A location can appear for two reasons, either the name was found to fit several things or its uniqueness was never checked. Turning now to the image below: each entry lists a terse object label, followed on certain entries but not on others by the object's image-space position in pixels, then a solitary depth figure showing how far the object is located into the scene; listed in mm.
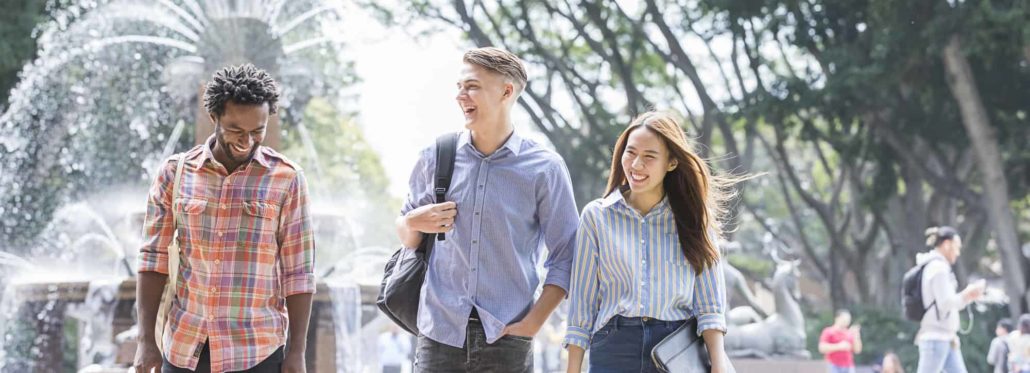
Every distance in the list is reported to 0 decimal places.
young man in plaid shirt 3188
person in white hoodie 8383
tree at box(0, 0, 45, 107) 19609
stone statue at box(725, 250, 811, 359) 11609
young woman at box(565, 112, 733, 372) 3361
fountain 7887
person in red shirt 12234
